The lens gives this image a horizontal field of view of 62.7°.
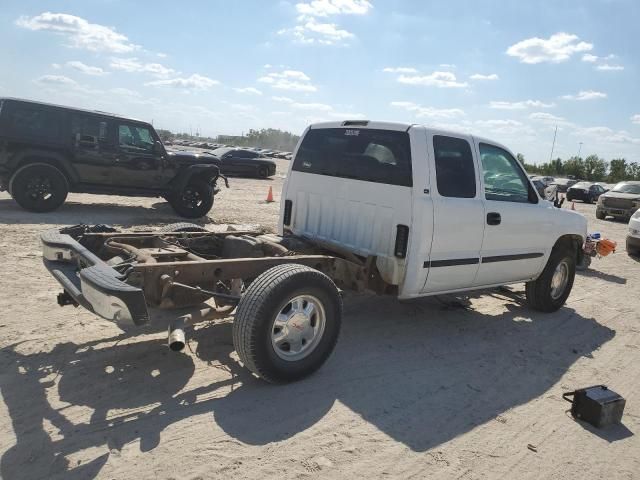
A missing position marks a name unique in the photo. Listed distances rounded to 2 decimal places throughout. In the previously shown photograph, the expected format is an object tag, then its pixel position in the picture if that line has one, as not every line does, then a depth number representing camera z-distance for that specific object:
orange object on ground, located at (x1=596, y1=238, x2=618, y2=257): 8.32
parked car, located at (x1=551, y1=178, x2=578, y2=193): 41.53
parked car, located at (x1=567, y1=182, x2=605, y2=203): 32.59
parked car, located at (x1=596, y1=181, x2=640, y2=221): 20.23
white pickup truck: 3.80
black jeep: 10.14
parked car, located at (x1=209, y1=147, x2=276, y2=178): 25.75
